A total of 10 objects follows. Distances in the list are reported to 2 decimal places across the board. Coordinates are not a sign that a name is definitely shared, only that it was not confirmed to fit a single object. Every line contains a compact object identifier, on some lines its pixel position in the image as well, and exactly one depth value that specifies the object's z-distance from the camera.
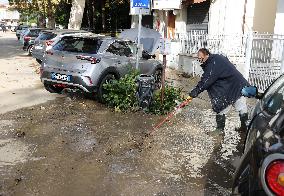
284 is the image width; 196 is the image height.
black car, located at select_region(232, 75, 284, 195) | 1.65
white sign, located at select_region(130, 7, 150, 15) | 6.90
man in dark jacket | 4.84
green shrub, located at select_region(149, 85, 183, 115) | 6.17
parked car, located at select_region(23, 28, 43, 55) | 16.70
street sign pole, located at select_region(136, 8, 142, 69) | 6.91
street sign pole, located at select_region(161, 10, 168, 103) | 5.81
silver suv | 6.27
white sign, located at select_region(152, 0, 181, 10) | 6.75
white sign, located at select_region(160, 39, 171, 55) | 5.77
